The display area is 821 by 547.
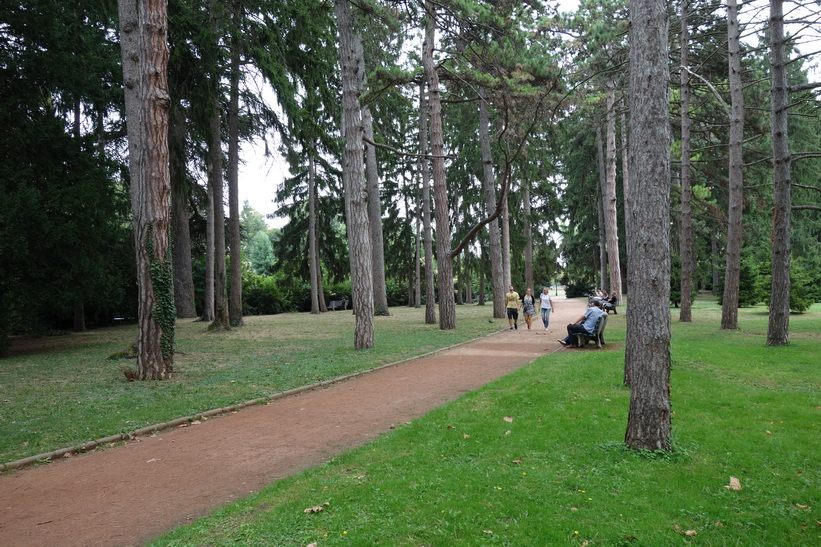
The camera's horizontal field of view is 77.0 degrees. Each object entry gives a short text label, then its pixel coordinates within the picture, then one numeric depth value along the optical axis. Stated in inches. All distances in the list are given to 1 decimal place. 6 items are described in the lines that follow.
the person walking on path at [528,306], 776.9
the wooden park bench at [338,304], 1513.2
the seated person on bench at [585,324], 530.0
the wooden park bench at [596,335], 530.3
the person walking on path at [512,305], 767.1
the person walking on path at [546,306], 763.4
